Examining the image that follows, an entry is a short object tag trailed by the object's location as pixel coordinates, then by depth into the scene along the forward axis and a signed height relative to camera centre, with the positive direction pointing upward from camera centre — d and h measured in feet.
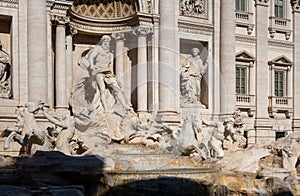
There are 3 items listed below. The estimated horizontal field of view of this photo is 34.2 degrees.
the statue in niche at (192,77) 69.51 +2.65
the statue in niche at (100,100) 57.52 -0.56
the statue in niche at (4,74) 55.93 +2.48
